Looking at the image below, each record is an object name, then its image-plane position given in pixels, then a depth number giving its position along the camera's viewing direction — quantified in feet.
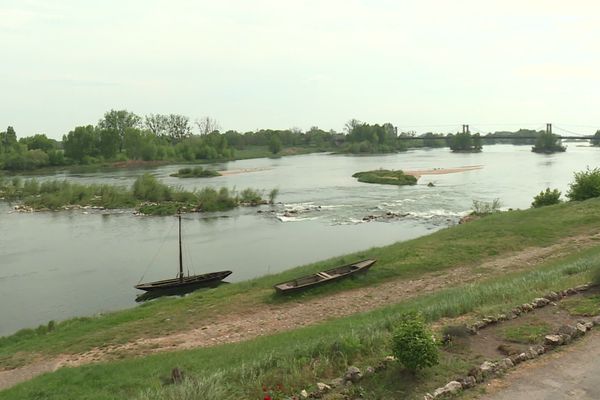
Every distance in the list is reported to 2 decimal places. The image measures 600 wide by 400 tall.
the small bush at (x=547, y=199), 119.14
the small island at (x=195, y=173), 302.97
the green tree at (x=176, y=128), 603.26
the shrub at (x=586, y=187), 112.37
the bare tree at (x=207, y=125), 625.00
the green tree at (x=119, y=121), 477.36
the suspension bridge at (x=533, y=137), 573.33
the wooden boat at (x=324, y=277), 65.10
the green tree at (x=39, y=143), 466.17
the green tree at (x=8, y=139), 429.34
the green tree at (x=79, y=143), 411.75
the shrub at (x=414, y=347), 24.70
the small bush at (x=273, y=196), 186.52
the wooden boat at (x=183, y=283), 83.05
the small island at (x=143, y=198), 176.14
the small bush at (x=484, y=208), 137.14
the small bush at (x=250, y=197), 185.19
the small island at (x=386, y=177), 243.81
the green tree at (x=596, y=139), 565.29
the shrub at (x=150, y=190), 191.93
